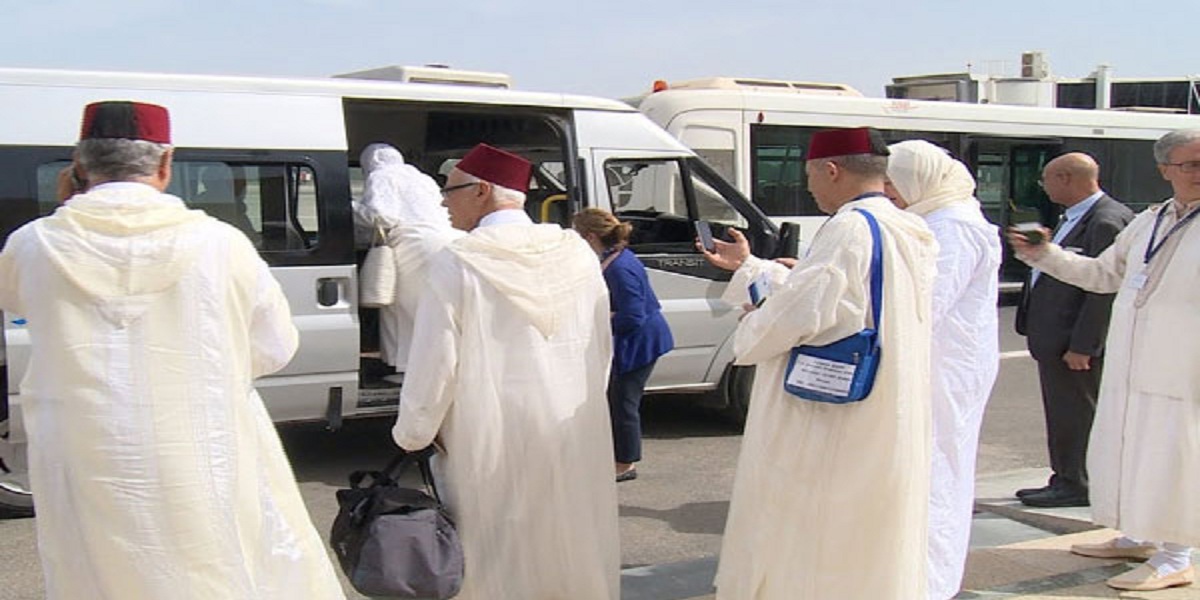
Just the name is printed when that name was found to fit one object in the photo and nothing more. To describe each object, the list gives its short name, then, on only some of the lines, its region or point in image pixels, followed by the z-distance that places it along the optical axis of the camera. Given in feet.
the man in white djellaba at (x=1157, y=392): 14.66
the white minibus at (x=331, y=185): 18.76
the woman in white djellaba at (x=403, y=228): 20.83
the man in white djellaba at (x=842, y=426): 11.16
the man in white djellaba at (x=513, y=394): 11.77
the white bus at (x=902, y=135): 41.11
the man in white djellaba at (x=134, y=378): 9.04
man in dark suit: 18.48
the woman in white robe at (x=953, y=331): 13.58
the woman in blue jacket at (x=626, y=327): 20.74
